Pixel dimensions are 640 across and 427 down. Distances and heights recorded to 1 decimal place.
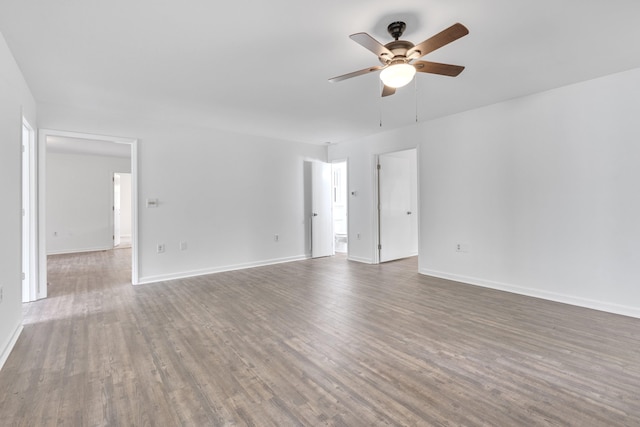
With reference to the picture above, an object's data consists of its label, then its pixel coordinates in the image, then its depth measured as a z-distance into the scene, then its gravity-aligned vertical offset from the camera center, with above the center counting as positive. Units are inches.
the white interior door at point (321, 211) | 252.2 +2.0
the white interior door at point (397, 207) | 227.9 +4.7
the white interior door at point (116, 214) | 325.1 +1.6
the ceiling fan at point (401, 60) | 80.0 +42.9
